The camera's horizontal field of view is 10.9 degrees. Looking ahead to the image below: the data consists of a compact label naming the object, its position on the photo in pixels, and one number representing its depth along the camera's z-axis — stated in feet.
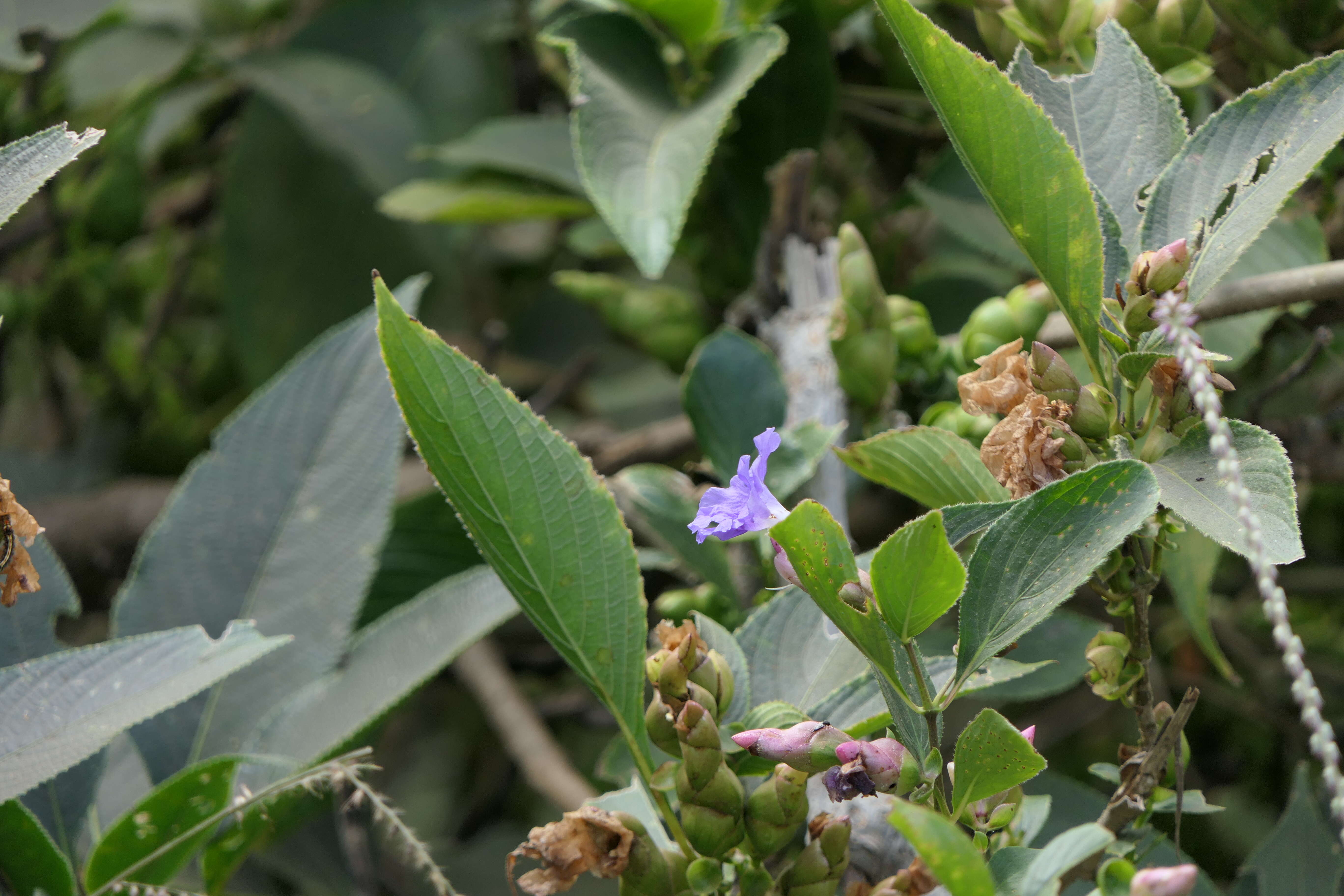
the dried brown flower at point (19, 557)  5.50
